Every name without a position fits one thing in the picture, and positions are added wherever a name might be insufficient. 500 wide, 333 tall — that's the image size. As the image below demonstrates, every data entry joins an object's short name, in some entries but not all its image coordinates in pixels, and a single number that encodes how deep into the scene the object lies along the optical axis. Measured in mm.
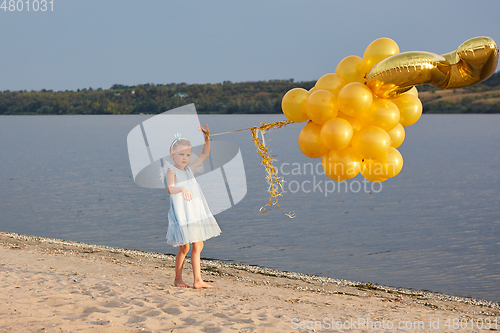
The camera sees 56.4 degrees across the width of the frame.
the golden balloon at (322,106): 4945
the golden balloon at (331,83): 5078
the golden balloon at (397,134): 5027
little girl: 5863
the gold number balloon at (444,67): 4074
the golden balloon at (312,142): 5074
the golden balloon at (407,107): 5012
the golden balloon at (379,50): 4746
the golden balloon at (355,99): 4695
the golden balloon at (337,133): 4770
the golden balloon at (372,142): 4695
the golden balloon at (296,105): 5234
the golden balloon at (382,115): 4793
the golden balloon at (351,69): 4992
